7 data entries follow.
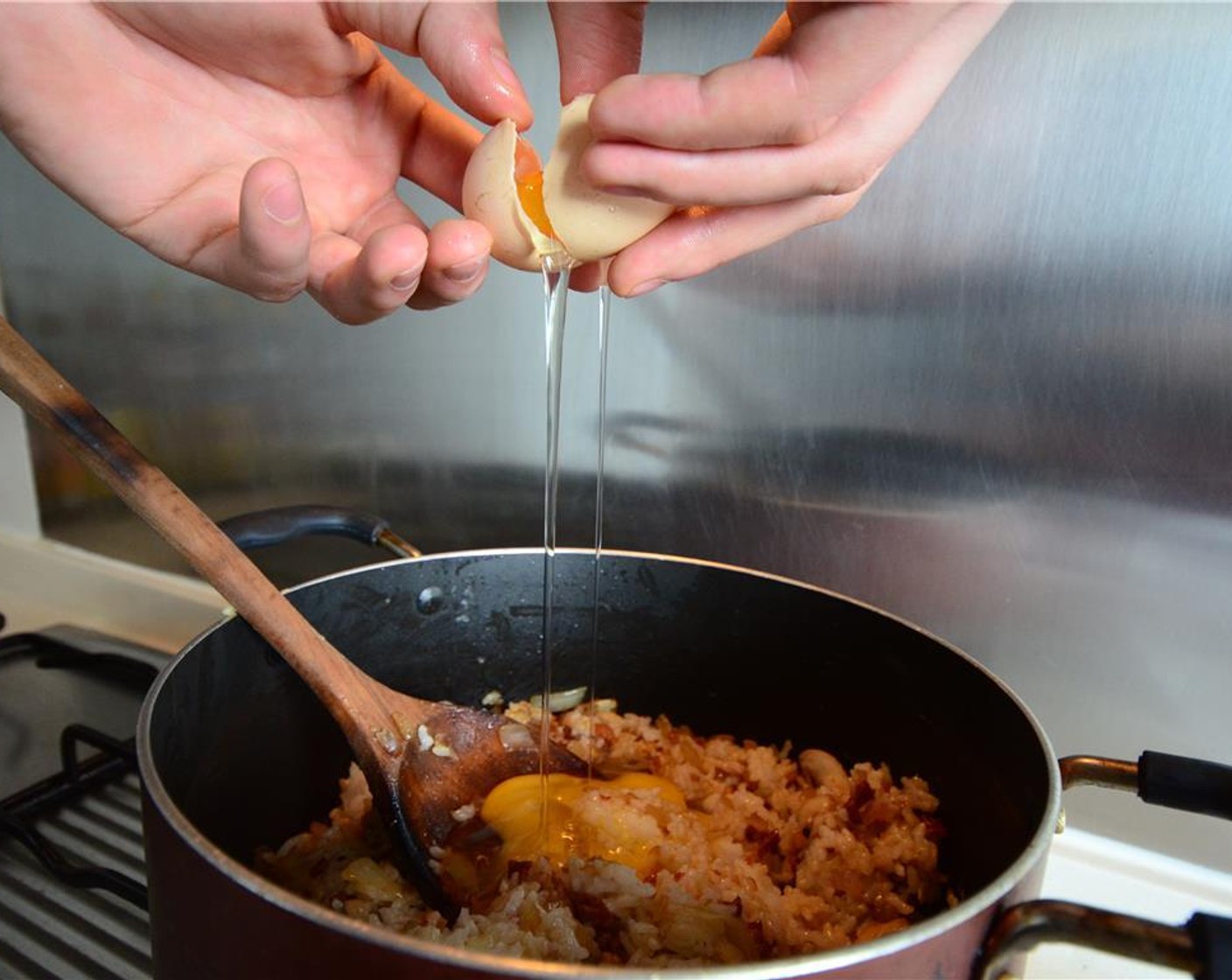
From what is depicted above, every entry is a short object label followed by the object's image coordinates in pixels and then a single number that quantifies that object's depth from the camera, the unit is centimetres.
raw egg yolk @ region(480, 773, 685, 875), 37
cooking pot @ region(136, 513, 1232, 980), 24
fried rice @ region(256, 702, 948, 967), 33
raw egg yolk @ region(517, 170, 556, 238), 33
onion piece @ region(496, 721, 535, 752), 42
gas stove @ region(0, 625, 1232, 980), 39
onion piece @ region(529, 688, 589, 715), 45
